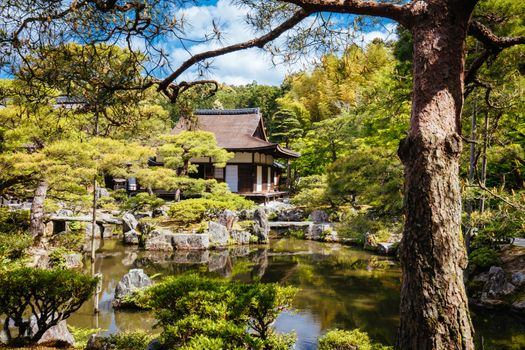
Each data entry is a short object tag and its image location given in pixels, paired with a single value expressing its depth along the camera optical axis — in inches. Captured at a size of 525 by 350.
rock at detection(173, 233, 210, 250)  494.3
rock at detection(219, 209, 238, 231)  544.1
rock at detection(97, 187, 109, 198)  718.0
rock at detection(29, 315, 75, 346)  170.7
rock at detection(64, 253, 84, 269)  358.6
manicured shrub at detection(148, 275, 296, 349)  122.3
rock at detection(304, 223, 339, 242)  558.9
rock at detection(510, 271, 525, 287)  276.8
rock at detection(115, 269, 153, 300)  283.2
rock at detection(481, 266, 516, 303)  281.3
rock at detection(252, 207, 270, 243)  551.8
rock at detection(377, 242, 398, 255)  452.1
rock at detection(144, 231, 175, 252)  486.3
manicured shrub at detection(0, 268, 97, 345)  153.5
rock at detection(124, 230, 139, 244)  519.2
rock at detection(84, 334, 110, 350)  165.9
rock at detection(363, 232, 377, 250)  494.3
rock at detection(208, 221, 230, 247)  510.0
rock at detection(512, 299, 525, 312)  266.2
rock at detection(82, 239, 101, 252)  444.7
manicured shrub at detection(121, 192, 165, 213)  547.0
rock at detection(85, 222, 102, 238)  518.9
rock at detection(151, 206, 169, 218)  617.9
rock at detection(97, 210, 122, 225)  536.0
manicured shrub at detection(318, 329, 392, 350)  147.2
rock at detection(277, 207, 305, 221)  671.2
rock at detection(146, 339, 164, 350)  147.2
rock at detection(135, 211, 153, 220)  599.6
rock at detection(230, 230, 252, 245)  534.9
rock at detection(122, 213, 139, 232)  535.2
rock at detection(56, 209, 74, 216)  578.1
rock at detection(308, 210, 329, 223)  622.8
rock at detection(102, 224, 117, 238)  565.8
